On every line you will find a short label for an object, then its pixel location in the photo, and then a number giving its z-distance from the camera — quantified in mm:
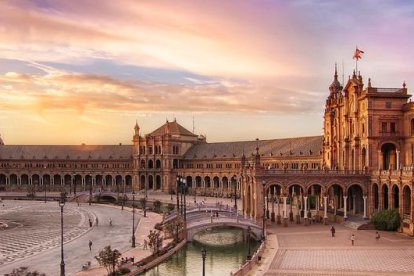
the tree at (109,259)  54344
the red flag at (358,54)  93625
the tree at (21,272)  50272
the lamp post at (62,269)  53250
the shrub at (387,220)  79900
